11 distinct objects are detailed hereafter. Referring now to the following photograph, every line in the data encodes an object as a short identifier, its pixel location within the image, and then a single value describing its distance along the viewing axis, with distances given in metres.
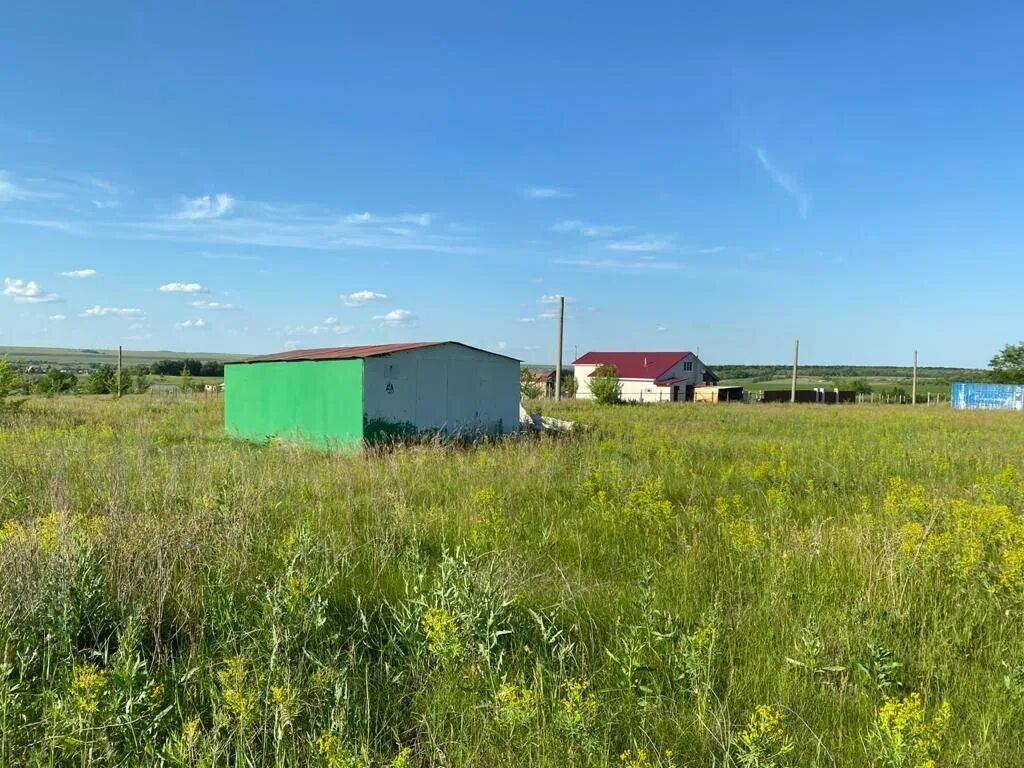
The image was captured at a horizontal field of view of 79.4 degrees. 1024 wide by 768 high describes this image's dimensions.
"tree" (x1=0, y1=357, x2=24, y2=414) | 18.14
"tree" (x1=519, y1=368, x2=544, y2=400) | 47.88
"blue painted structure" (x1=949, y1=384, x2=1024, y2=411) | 44.69
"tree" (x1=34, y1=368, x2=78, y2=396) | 32.86
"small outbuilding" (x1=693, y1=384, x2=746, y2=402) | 54.66
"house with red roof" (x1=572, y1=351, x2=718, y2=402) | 58.38
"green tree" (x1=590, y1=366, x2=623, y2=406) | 37.62
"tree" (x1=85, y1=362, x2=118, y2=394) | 45.97
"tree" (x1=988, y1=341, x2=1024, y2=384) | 61.87
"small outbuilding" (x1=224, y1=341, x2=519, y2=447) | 12.94
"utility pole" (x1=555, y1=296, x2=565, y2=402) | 37.75
